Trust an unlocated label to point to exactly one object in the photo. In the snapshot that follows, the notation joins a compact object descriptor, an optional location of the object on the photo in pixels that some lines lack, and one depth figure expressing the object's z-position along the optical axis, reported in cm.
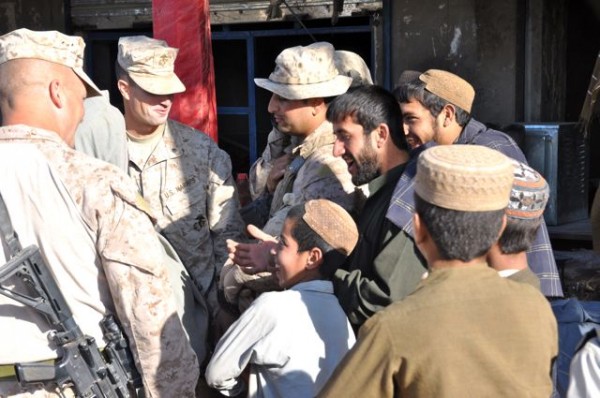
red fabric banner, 446
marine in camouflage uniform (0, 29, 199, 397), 256
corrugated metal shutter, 604
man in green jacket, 262
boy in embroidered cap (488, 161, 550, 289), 236
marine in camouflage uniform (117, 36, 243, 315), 370
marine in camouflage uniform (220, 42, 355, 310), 324
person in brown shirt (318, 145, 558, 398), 187
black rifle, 253
